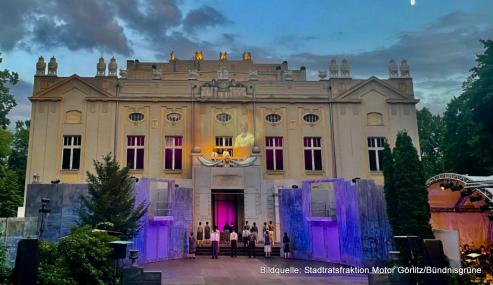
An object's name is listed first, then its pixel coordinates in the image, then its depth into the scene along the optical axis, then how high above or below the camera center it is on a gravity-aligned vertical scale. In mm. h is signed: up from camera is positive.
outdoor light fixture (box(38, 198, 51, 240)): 14500 +133
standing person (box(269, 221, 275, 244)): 21788 -1073
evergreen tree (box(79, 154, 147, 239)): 15023 +508
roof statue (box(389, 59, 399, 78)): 29859 +10282
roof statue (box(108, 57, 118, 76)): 28734 +10522
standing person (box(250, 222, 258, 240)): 21314 -886
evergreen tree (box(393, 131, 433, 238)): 14289 +630
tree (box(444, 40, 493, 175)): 20844 +4660
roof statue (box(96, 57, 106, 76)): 28661 +10481
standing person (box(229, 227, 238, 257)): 20000 -1431
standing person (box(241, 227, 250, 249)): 20686 -1173
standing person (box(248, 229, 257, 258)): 19953 -1632
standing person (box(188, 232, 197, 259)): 20578 -1631
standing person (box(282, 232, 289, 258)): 20097 -1626
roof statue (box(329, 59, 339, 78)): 29578 +10354
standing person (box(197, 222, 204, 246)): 22375 -1225
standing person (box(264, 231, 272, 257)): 20453 -1637
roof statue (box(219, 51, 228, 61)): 39672 +15581
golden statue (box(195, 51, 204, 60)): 39969 +15728
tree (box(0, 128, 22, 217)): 27531 +1467
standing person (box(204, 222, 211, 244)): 22250 -1112
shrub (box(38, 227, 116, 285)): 9492 -1078
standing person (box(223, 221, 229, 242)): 23422 -1197
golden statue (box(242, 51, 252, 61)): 40506 +15826
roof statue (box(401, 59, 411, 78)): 29703 +10217
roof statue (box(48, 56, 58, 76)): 28469 +10594
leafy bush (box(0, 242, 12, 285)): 8180 -1114
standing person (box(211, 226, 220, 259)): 19578 -1425
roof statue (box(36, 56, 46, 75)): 28344 +10519
